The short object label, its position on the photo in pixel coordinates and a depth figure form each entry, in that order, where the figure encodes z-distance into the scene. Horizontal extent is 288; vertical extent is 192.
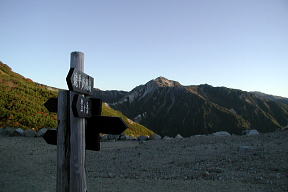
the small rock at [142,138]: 18.97
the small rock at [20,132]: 18.02
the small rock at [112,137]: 18.83
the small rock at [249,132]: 17.63
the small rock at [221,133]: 17.65
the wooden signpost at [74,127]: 2.93
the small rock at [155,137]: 18.79
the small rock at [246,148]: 10.16
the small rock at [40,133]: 18.05
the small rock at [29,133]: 17.92
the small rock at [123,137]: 19.05
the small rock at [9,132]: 17.94
